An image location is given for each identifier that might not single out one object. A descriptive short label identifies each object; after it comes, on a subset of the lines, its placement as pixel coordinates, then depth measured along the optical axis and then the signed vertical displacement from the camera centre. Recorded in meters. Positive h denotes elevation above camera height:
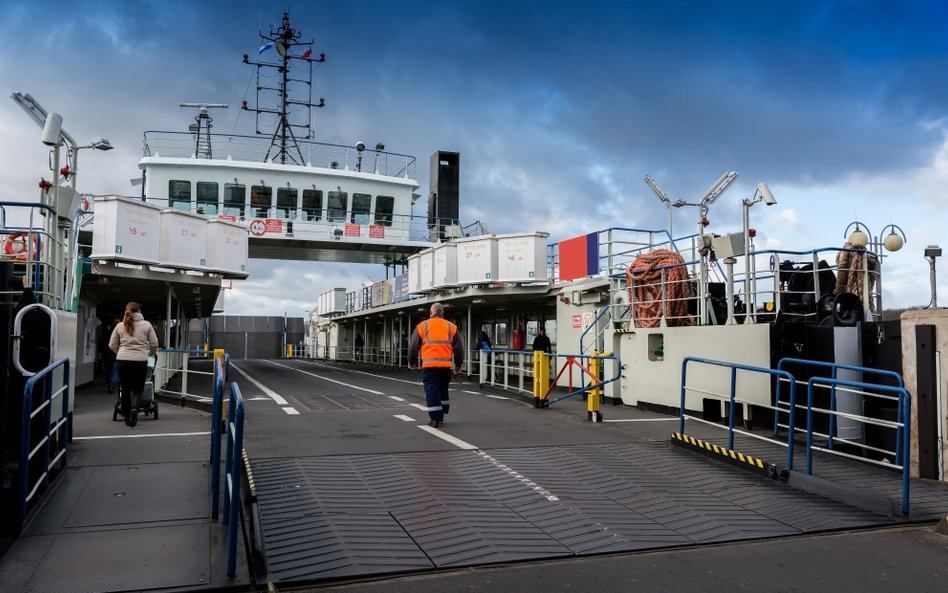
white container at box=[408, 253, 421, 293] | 24.12 +2.07
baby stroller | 10.53 -1.02
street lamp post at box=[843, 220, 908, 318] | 11.09 +1.48
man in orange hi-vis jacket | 10.10 -0.30
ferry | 4.84 -1.27
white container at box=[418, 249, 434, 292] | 22.83 +2.05
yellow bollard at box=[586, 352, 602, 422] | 10.80 -1.03
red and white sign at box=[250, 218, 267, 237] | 28.69 +4.10
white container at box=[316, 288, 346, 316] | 42.12 +1.89
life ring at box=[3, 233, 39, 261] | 10.00 +1.22
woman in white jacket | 9.76 -0.26
